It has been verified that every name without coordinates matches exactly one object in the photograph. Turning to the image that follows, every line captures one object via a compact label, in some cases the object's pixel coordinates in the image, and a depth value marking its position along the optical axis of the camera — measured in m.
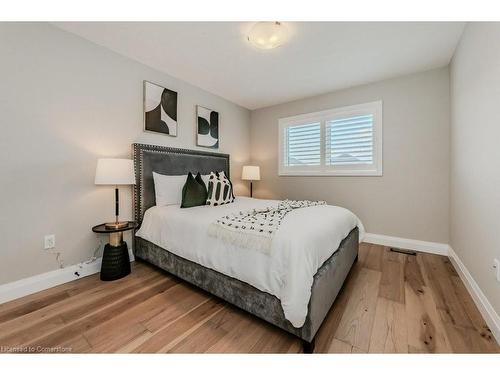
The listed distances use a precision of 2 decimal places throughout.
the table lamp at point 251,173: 3.92
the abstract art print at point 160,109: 2.60
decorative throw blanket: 1.35
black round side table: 2.02
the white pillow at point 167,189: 2.47
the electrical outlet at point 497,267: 1.30
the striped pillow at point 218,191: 2.55
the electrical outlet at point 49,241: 1.89
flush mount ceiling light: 1.78
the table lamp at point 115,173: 1.93
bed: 1.18
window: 3.07
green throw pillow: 2.39
